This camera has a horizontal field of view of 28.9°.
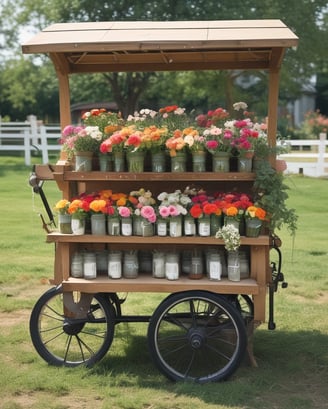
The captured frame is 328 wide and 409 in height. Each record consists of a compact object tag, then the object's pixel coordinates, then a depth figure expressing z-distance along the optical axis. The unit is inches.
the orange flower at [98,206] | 164.6
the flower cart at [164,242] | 161.3
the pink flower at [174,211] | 161.9
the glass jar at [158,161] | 167.0
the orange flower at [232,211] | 160.7
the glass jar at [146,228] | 165.5
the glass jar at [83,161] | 168.9
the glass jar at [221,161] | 164.4
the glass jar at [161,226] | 164.9
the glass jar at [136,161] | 165.9
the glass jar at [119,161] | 167.0
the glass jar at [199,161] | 165.3
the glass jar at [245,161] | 164.7
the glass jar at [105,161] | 169.2
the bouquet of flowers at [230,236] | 158.9
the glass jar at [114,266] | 169.2
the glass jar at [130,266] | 169.9
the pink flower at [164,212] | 161.6
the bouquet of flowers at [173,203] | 162.1
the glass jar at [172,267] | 166.2
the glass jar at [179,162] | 164.7
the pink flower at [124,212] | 164.2
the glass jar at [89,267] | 170.4
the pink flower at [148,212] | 163.0
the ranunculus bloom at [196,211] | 162.2
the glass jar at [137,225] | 166.2
